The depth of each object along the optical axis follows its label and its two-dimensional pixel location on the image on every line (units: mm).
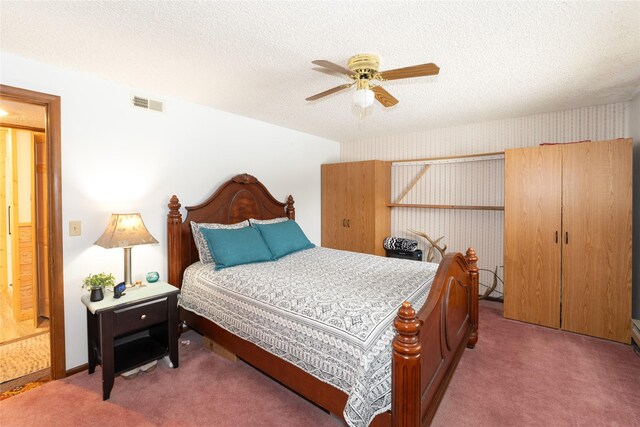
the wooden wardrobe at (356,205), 4473
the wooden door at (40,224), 3275
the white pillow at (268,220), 3529
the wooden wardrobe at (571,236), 2873
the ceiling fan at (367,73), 1863
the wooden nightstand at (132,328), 2123
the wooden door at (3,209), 3566
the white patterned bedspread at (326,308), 1555
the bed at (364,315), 1423
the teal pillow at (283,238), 3268
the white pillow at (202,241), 2965
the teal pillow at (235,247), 2809
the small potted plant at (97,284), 2256
